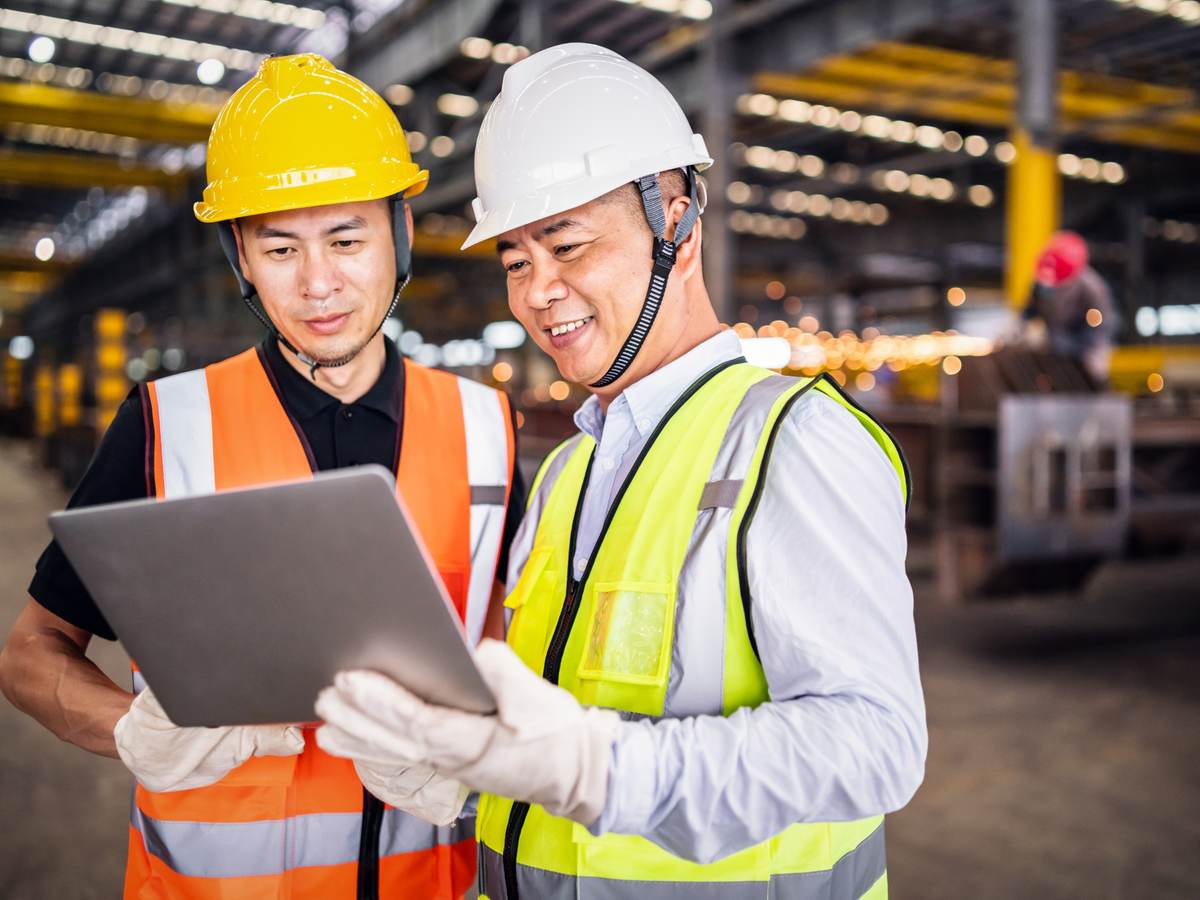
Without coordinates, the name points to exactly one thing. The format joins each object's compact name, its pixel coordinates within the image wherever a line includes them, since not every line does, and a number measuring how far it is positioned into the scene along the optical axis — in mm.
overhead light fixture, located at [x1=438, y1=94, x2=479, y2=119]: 18406
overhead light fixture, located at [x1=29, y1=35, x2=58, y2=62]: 17000
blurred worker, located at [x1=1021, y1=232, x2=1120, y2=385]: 7500
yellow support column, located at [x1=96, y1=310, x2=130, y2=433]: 13281
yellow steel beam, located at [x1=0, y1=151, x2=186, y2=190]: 20725
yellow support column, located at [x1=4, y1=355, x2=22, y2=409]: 27375
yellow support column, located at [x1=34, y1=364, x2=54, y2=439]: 18766
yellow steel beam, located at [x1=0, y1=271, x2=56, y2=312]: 39531
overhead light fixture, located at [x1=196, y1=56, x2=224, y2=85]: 18453
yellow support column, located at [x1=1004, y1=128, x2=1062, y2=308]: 11656
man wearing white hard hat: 1121
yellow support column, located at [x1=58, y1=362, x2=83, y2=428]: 15719
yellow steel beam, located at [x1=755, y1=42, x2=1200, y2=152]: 14047
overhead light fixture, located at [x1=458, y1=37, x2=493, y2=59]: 14953
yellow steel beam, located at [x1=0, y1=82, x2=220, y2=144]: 16484
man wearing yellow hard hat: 1692
